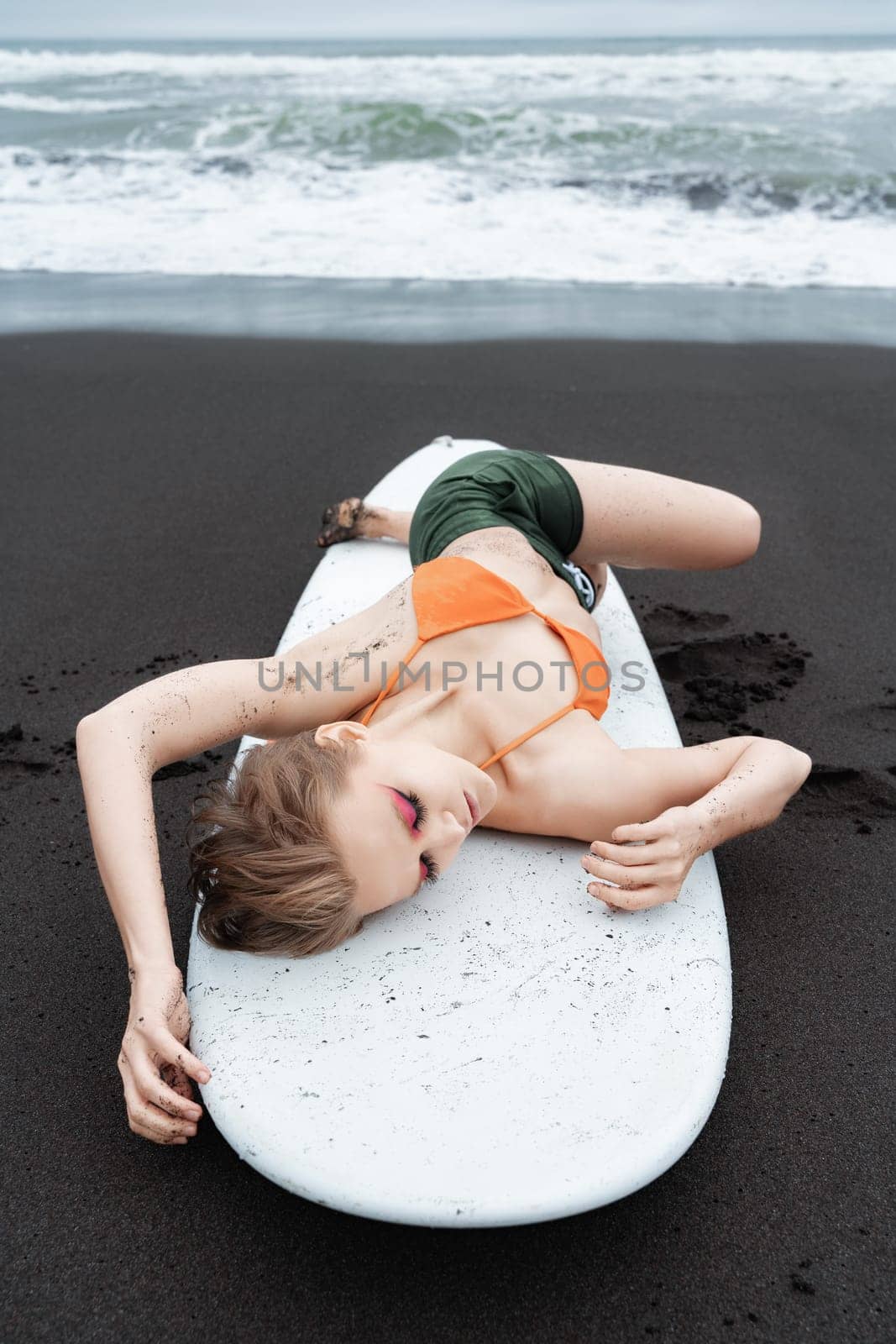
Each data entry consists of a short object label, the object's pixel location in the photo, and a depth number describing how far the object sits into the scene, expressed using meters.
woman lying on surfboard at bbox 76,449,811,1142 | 1.67
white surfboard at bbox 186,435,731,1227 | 1.45
